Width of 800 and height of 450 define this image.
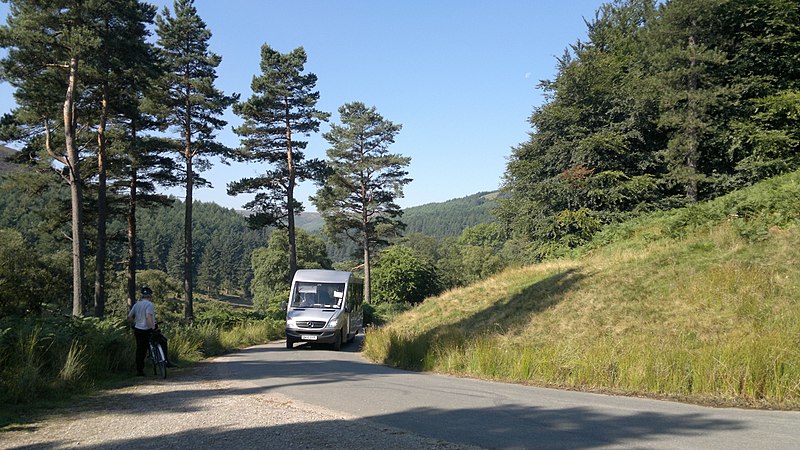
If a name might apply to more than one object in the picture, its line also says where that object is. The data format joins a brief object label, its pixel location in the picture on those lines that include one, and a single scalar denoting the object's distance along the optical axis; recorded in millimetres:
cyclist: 10336
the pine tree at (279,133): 38531
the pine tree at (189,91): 31922
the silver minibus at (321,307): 18688
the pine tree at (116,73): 21844
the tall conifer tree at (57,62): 19547
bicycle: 10281
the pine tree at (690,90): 25328
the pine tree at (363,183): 48750
